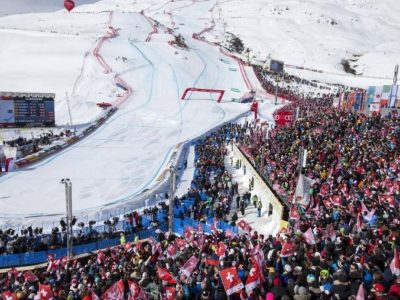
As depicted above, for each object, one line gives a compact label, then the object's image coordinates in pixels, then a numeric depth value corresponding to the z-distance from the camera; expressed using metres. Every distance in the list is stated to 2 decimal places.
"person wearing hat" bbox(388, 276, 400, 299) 7.04
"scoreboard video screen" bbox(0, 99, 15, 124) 33.62
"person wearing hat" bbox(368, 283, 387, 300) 7.05
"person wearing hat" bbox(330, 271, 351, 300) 7.34
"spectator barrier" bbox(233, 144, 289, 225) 15.86
